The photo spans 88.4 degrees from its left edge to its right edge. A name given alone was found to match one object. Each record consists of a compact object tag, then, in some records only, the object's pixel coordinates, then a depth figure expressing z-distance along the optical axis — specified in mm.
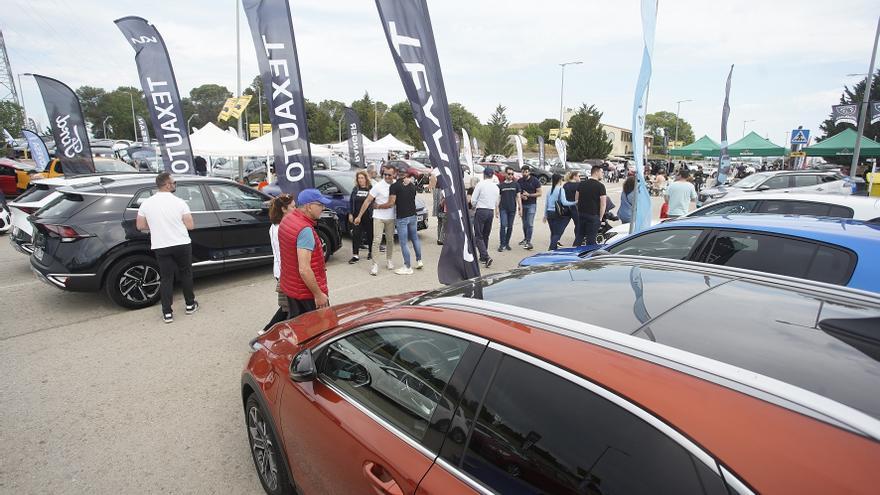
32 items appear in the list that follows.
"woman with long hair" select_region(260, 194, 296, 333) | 4613
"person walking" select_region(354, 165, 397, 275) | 7578
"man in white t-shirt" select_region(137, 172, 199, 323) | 5211
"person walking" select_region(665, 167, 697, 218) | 8461
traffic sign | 22672
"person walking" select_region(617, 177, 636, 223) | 9391
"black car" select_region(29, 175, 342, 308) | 5504
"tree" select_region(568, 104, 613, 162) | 51594
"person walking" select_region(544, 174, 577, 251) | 8773
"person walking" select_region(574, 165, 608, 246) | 8156
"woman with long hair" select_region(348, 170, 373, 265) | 8375
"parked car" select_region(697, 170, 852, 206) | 14477
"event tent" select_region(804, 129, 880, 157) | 21000
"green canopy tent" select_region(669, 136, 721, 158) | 26359
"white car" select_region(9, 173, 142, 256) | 6294
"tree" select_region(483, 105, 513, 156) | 64500
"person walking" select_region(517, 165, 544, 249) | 9719
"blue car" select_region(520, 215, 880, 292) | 3135
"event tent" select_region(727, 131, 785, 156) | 23516
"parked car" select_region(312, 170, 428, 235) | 10086
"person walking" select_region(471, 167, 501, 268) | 8430
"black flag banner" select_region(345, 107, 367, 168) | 20219
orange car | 1033
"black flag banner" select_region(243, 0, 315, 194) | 7223
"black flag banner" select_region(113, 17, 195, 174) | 9508
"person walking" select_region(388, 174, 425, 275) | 7387
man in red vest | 3869
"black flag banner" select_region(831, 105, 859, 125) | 16875
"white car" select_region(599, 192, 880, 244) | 4797
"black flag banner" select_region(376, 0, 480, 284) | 4375
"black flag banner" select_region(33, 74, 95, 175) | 12000
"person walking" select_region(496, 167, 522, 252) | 9430
